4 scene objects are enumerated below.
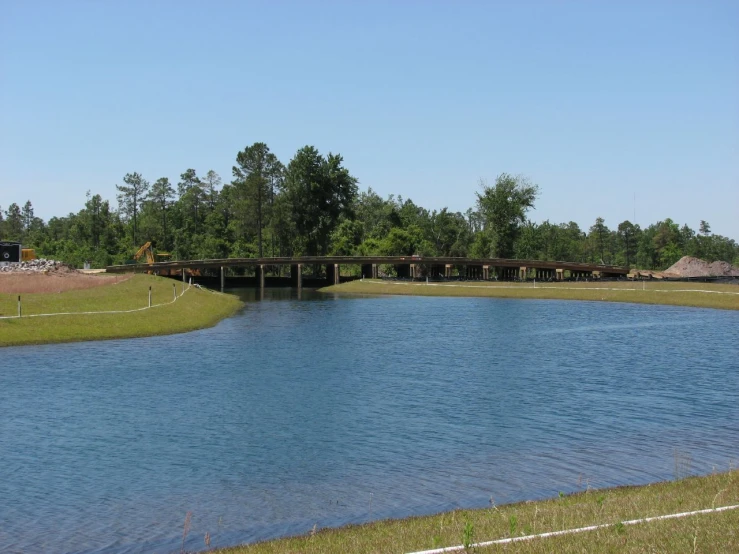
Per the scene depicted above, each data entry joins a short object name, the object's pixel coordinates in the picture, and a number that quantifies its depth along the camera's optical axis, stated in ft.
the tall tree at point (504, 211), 642.22
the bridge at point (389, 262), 479.25
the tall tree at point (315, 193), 612.29
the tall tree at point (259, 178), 623.77
